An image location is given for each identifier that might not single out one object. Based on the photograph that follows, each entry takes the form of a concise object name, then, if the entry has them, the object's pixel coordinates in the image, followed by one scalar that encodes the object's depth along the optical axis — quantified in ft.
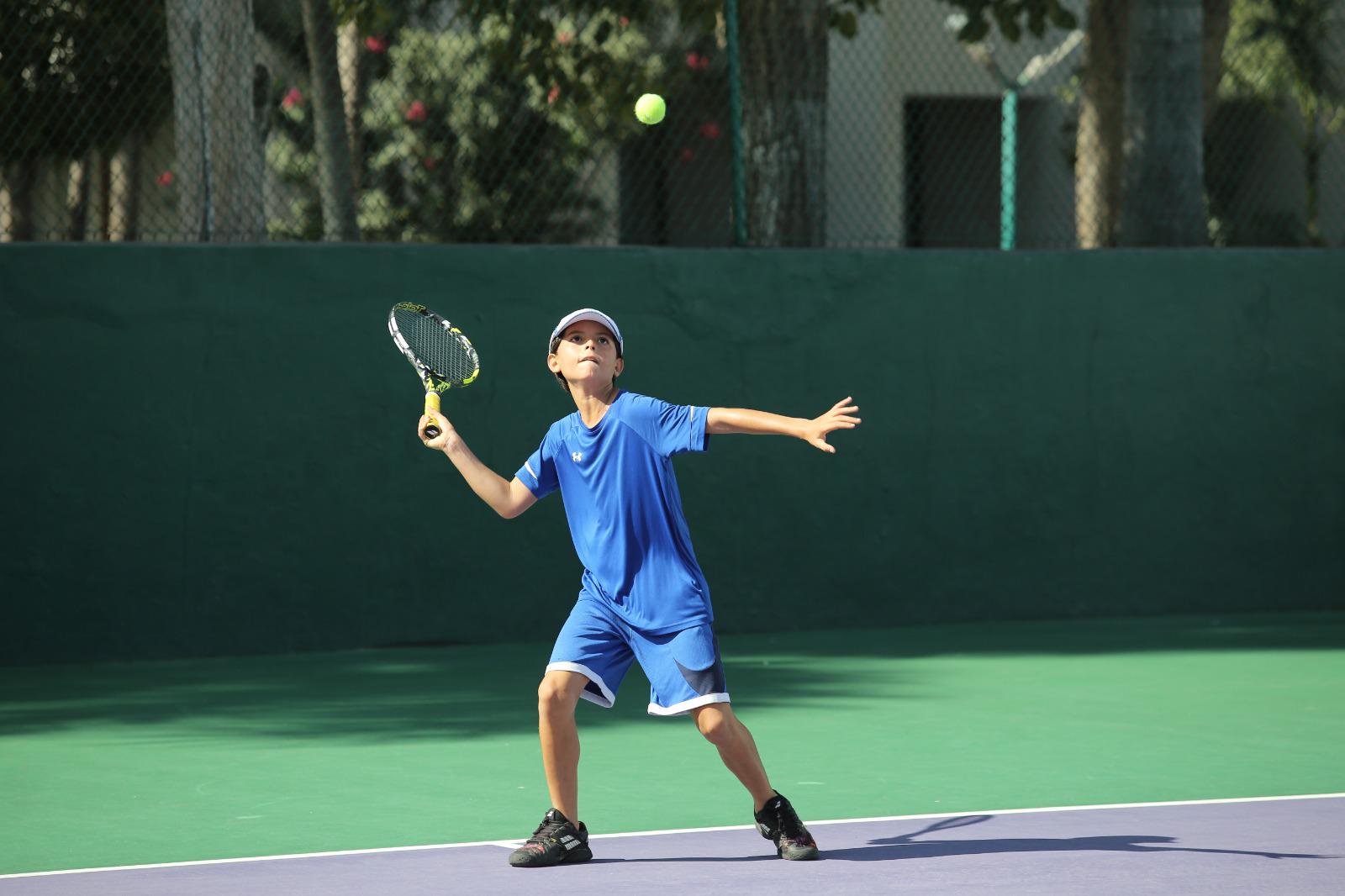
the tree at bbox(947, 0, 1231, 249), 78.12
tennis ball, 55.77
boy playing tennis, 34.78
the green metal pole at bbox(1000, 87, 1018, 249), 73.36
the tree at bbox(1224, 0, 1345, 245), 86.63
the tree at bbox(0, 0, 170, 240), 60.59
